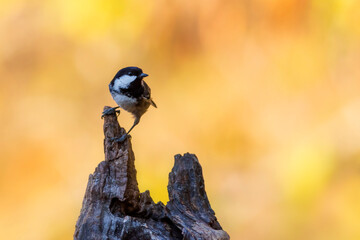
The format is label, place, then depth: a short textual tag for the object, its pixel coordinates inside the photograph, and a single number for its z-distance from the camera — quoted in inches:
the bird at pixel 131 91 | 234.7
